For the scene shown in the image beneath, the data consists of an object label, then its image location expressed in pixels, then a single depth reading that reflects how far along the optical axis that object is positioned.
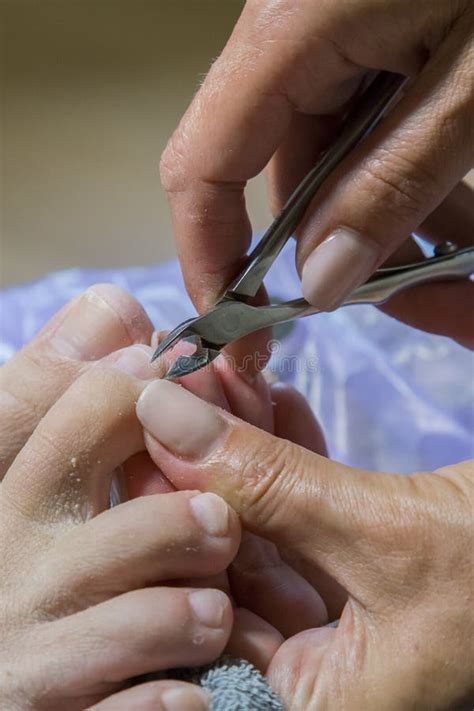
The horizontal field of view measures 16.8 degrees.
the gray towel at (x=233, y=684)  0.25
